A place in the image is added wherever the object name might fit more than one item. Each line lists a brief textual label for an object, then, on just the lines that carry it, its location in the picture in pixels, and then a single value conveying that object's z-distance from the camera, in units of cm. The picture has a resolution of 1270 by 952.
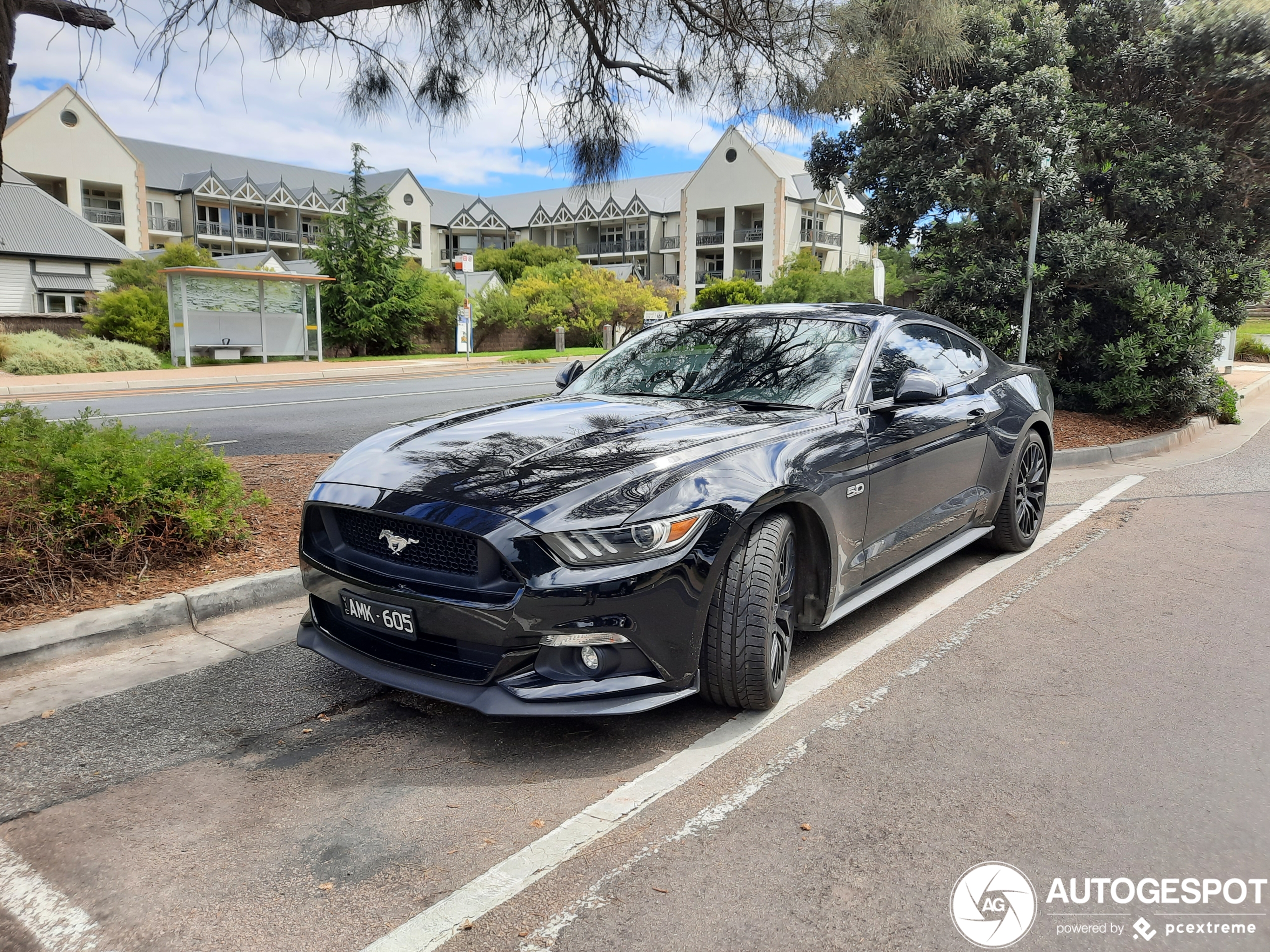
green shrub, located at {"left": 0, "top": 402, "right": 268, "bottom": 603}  435
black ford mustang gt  293
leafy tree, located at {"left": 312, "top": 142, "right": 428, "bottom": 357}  3356
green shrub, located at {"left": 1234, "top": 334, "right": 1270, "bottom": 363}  3262
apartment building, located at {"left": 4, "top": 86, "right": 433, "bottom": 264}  5216
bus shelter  2472
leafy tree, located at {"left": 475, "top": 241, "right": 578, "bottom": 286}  6166
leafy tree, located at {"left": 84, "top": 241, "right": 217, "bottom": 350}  2781
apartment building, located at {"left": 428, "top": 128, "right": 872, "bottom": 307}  6644
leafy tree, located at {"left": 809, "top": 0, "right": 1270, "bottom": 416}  1121
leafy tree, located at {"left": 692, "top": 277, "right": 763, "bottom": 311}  5269
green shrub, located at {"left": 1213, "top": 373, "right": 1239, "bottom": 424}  1289
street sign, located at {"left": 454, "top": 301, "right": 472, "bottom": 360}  3042
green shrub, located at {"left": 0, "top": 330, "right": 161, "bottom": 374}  2152
